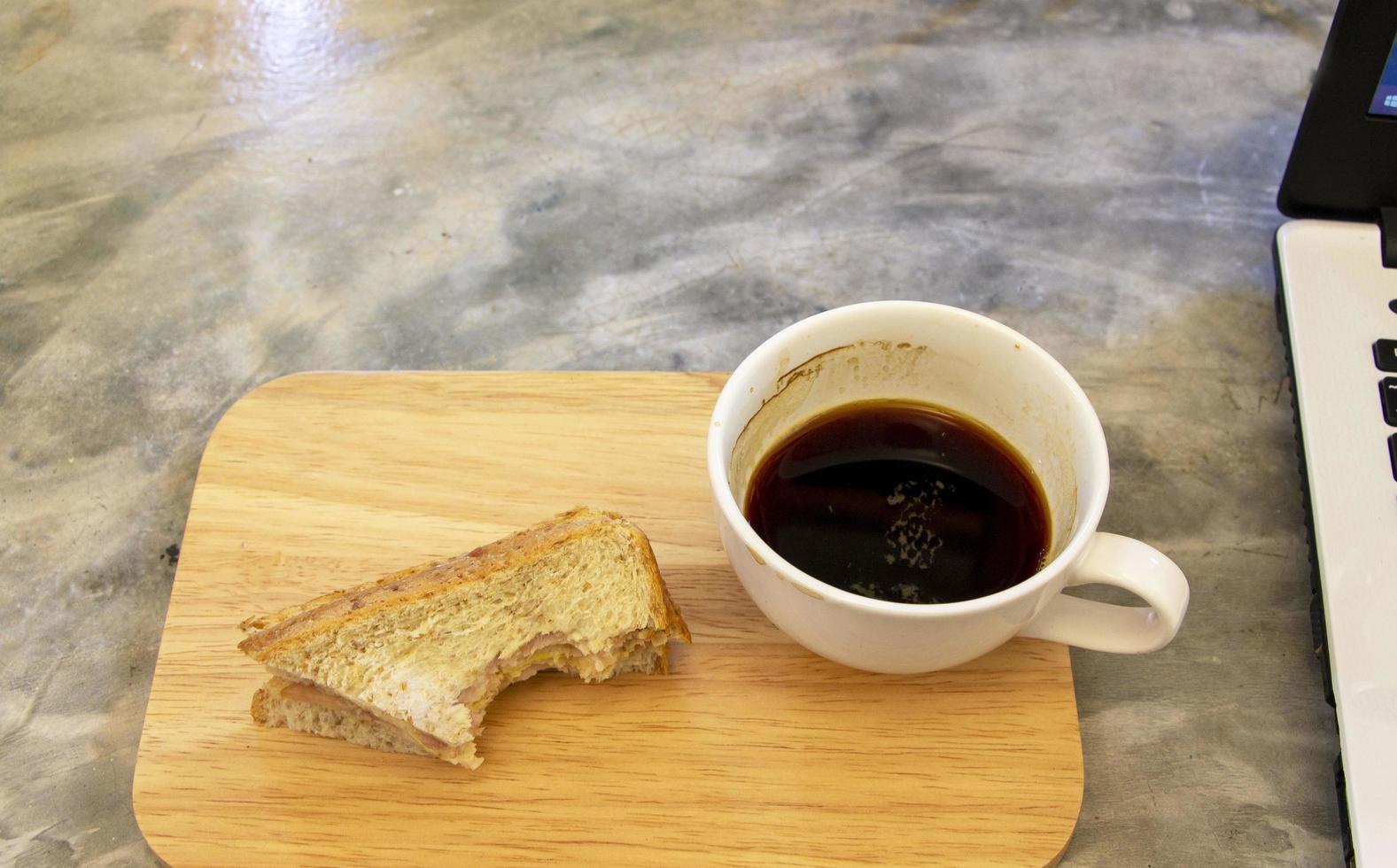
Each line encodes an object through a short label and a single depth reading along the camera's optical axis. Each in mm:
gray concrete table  460
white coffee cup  379
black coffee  411
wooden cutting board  399
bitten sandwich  406
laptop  415
